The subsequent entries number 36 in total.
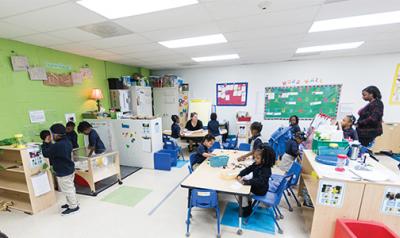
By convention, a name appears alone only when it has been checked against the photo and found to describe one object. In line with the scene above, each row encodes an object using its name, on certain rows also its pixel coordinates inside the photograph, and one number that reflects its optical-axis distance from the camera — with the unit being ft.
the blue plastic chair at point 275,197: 7.09
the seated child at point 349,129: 10.18
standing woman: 10.03
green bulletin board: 17.43
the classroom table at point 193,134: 15.06
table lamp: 14.48
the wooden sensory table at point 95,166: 10.19
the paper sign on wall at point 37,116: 11.05
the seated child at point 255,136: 9.68
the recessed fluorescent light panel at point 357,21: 7.88
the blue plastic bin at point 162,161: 13.48
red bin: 5.38
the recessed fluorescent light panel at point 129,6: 6.27
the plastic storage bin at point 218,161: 8.75
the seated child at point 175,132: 15.30
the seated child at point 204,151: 9.88
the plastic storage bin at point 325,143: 7.32
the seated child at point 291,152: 10.24
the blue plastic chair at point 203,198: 6.64
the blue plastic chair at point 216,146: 12.00
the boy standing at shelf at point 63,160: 8.17
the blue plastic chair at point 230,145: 14.49
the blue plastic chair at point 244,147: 12.15
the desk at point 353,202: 5.57
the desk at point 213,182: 6.61
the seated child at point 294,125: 14.17
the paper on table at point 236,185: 6.73
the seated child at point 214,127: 15.21
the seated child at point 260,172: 7.07
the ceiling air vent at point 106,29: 8.20
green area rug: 9.54
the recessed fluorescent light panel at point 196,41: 10.38
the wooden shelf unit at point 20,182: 8.51
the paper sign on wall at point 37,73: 10.82
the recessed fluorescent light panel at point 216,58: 15.58
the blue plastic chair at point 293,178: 8.27
